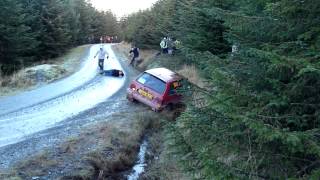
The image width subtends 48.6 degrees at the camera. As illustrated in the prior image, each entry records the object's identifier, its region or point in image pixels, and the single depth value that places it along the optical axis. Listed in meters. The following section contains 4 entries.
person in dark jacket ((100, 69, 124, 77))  23.92
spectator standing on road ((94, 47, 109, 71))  27.08
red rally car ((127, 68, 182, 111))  14.02
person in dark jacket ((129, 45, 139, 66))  30.15
